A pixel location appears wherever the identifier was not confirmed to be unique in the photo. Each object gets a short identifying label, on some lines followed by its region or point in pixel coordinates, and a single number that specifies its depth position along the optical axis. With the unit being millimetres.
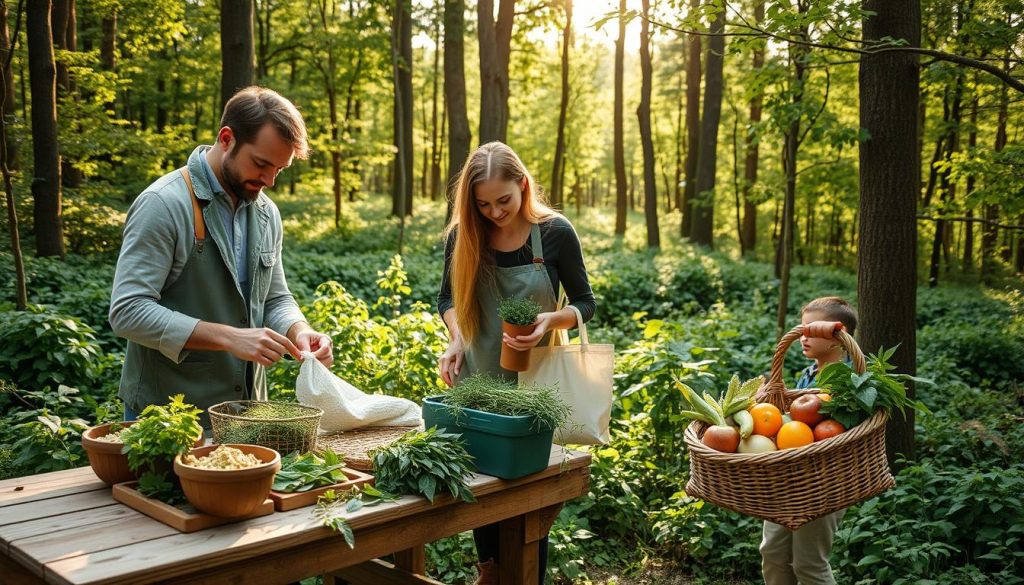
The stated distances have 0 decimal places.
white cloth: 2473
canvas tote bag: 2936
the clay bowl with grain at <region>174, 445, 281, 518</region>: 1777
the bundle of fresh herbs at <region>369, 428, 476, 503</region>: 2123
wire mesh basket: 2098
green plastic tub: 2264
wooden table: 1627
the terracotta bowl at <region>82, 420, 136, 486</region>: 2061
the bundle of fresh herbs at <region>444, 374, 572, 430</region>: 2268
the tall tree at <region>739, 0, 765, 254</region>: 20812
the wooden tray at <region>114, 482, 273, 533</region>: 1795
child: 3098
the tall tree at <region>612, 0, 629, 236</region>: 19156
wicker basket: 2389
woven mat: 2313
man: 2289
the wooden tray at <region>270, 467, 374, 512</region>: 1973
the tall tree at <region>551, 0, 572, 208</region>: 20547
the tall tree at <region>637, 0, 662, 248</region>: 17703
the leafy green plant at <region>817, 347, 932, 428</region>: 2449
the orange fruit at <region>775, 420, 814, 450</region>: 2451
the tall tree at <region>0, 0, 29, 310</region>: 6012
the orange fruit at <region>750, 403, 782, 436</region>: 2588
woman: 3064
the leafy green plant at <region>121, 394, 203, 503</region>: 1947
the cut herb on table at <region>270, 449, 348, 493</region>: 2035
